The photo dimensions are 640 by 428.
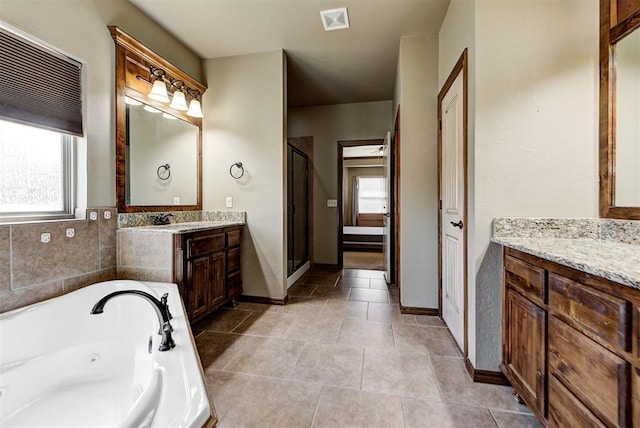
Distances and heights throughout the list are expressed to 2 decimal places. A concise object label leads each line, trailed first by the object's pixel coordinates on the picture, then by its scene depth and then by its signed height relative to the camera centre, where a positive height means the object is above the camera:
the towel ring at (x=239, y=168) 3.00 +0.46
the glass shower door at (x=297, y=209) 3.78 +0.03
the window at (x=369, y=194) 8.11 +0.48
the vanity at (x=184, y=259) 2.08 -0.38
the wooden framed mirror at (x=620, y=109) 1.37 +0.52
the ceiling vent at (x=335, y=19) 2.33 +1.71
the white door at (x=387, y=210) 3.68 +0.00
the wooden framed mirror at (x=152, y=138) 2.21 +0.70
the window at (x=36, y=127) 1.54 +0.52
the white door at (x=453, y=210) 1.96 +0.00
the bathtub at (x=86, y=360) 1.11 -0.74
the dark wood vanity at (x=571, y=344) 0.79 -0.49
